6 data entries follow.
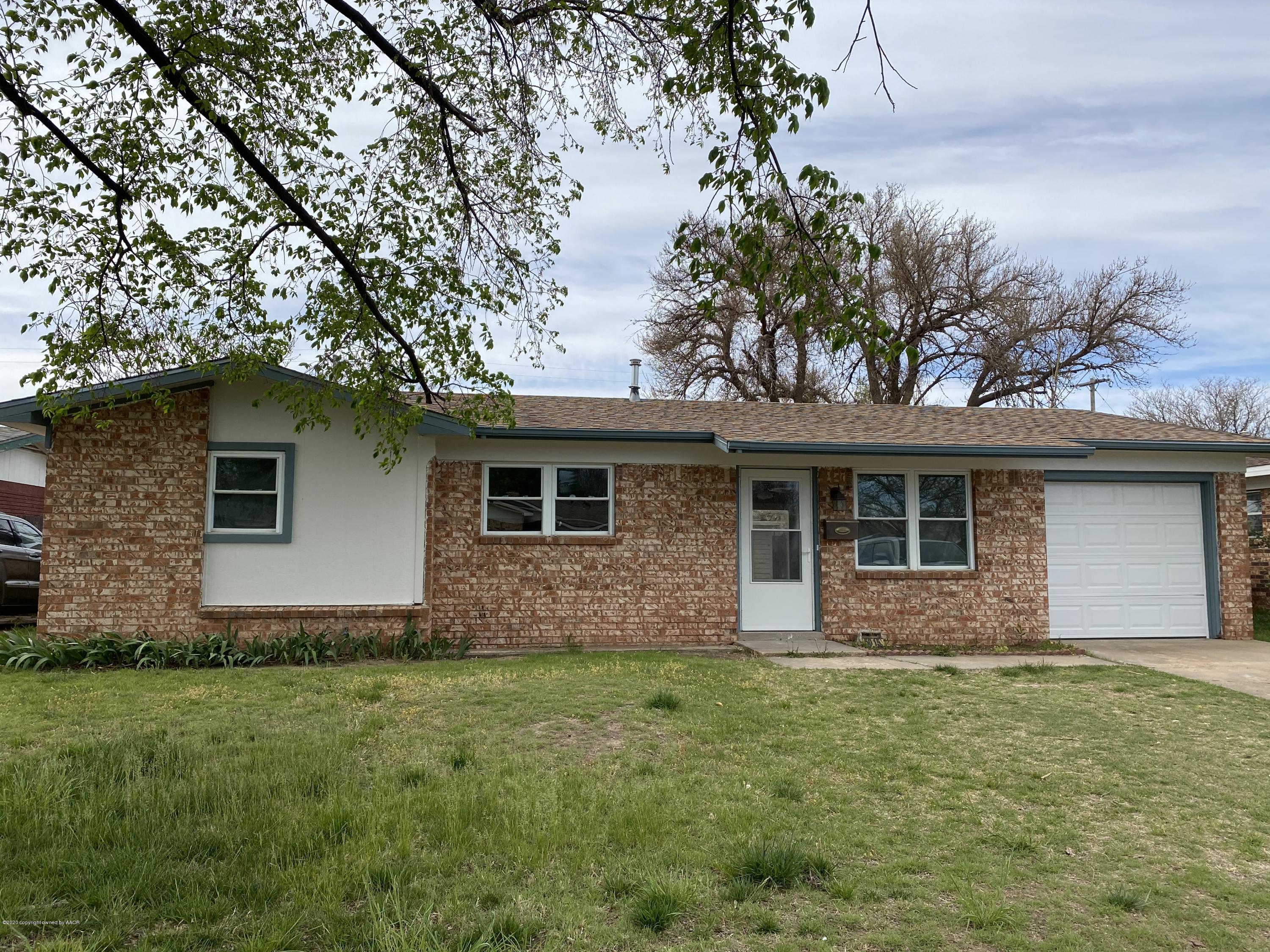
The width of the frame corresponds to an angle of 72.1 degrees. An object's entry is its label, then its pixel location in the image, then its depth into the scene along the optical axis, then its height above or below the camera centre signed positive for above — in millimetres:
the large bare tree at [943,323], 26203 +6952
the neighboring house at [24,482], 21359 +1554
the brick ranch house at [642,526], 10664 +319
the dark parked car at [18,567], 12703 -355
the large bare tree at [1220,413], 38938 +6502
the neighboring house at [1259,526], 15273 +529
